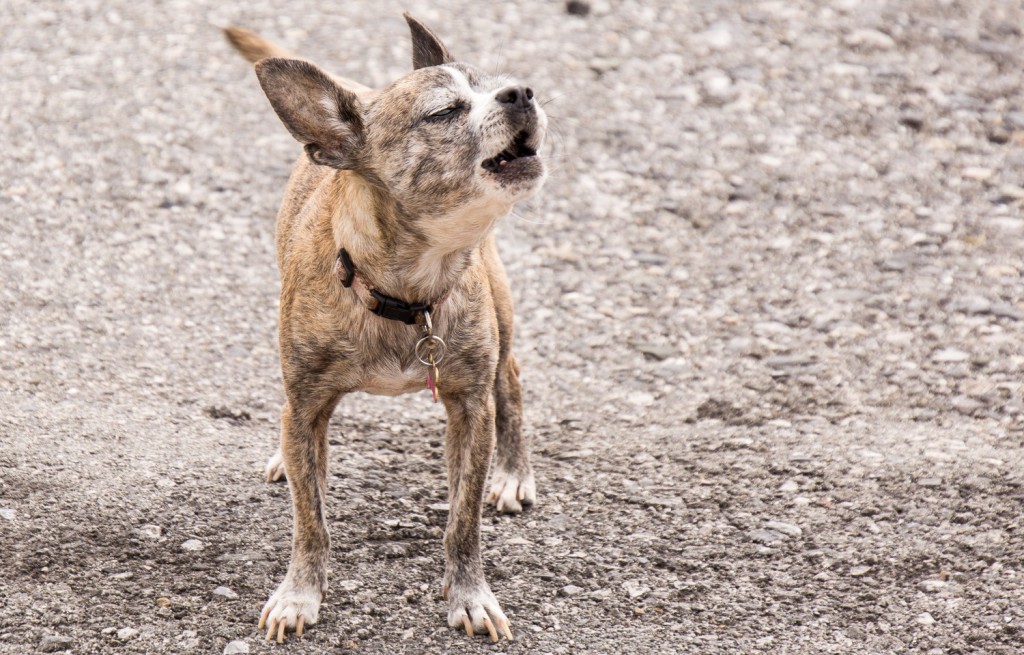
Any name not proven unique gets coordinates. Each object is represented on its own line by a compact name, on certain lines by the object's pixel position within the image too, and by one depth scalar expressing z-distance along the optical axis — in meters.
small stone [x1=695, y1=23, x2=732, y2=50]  17.53
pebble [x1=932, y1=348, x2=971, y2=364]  11.66
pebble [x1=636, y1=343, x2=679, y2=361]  12.02
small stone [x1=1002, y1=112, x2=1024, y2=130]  15.84
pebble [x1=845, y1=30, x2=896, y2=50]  17.56
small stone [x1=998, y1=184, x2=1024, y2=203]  14.45
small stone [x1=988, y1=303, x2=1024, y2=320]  12.30
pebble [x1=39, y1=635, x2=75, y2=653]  7.66
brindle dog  7.65
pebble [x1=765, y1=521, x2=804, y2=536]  9.30
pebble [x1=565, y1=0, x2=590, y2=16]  18.39
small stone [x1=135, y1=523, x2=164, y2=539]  8.84
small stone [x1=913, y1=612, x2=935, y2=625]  8.23
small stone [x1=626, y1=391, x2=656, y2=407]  11.29
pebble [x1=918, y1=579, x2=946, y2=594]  8.54
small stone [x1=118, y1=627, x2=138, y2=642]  7.82
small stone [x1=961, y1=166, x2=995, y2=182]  14.84
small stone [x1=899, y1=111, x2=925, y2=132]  15.91
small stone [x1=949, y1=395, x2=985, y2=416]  10.89
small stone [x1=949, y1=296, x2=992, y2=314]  12.42
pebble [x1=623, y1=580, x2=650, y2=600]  8.61
